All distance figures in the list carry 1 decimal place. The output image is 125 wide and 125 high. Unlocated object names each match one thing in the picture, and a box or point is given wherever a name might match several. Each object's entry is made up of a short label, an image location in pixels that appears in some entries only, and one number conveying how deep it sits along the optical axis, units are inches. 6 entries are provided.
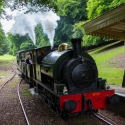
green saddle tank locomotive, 268.5
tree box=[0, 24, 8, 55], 1556.8
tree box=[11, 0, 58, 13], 478.4
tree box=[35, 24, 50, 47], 1579.6
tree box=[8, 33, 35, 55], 2471.7
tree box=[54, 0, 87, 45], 1593.3
